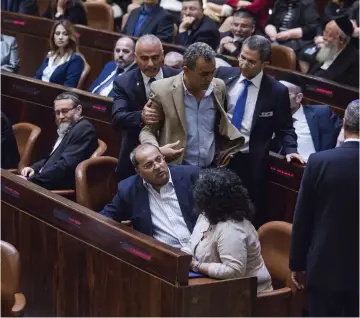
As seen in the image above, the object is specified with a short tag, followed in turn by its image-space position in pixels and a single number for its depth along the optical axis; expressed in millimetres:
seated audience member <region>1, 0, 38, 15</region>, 11312
